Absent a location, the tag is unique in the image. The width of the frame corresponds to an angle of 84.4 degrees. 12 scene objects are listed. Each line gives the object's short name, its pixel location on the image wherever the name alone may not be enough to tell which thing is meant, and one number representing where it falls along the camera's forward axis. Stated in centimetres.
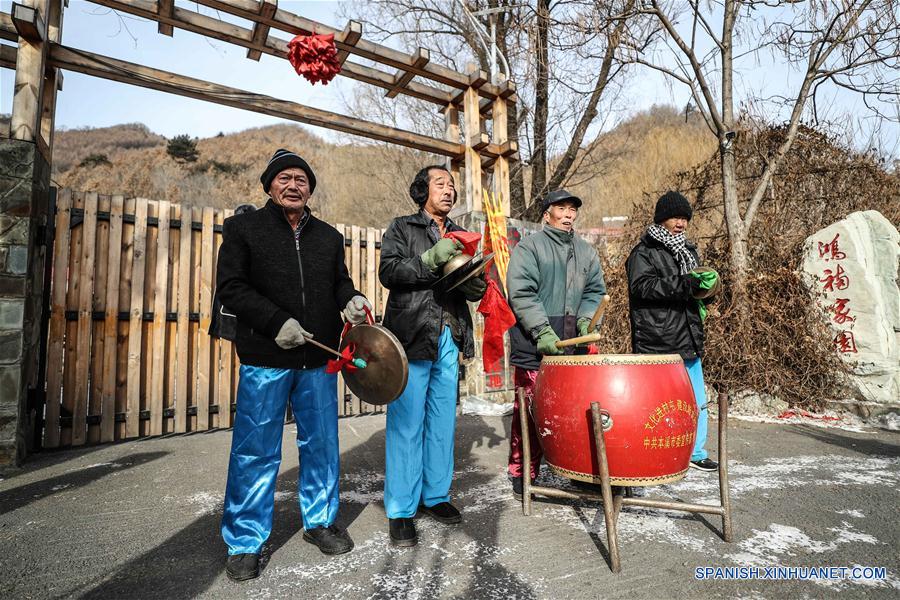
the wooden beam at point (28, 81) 389
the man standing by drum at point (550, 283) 318
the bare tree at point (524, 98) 1071
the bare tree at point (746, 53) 606
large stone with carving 547
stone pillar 373
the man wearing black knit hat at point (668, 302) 368
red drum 222
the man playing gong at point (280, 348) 226
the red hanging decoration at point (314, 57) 488
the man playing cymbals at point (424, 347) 261
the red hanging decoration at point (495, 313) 312
